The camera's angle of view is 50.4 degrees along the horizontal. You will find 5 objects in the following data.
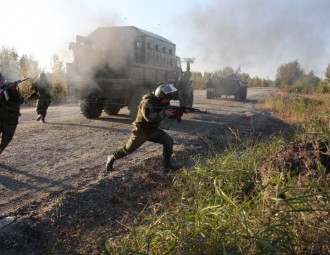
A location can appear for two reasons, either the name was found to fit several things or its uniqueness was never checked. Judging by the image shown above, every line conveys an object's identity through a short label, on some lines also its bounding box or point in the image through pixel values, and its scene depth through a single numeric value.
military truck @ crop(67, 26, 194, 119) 9.95
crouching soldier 5.03
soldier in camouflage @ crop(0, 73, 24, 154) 5.17
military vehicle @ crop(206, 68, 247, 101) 21.00
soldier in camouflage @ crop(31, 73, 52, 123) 9.67
